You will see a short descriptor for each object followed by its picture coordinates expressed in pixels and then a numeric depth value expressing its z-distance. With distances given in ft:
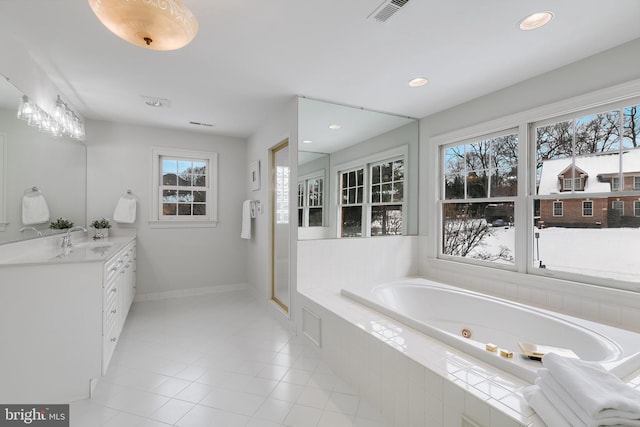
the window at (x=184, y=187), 13.29
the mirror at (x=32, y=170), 6.68
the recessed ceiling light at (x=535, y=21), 5.51
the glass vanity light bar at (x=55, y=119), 7.16
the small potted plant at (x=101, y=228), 11.57
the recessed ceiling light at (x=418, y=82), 8.27
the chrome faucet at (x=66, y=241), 8.58
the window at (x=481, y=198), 8.96
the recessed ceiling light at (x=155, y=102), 9.78
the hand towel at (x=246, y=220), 13.37
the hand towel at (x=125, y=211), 12.14
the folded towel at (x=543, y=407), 3.39
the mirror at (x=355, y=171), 9.65
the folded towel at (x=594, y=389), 3.15
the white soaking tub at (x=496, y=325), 4.93
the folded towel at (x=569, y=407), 3.13
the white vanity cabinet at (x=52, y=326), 5.81
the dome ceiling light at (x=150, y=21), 3.79
